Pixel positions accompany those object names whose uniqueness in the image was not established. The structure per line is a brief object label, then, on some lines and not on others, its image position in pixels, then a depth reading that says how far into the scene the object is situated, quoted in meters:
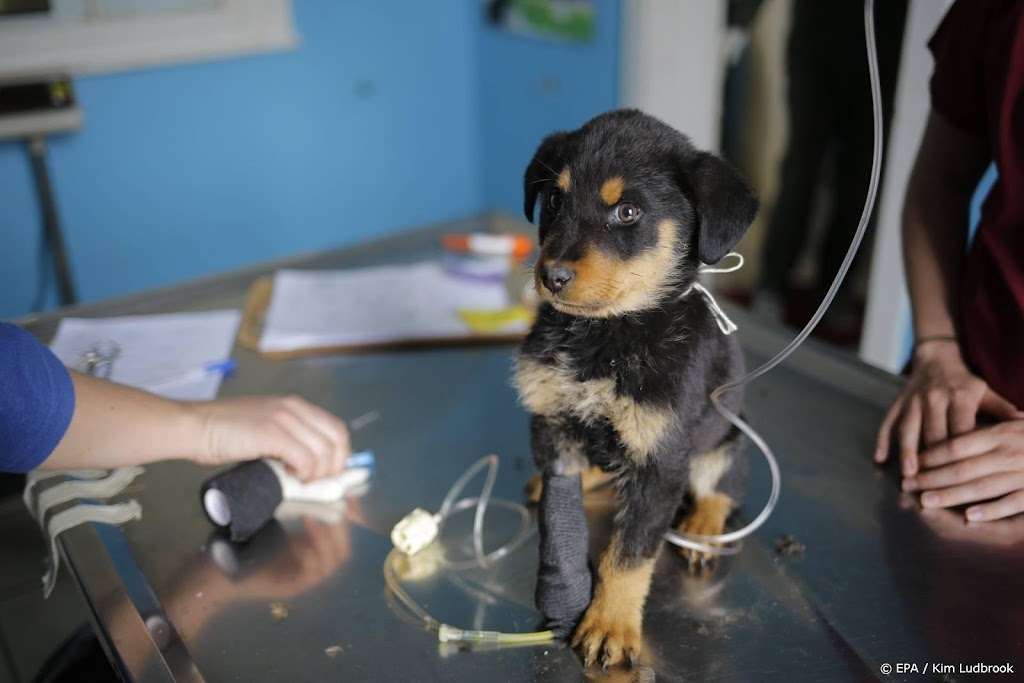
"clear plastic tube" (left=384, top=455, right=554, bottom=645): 0.97
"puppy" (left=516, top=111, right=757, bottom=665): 0.92
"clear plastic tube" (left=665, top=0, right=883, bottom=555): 1.02
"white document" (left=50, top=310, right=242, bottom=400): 1.49
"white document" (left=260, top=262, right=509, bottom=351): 1.65
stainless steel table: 0.94
